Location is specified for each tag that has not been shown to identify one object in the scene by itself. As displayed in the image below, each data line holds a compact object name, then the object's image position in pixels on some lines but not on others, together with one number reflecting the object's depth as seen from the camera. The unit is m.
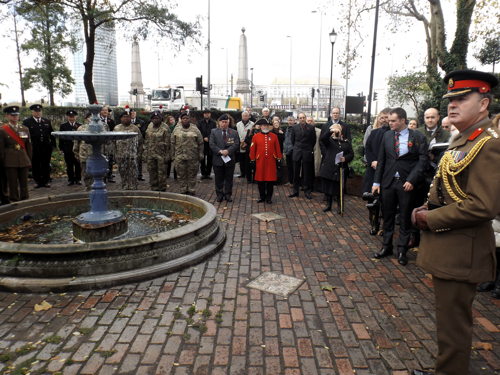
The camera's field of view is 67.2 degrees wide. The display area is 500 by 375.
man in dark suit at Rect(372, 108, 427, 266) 5.30
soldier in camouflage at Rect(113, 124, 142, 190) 8.98
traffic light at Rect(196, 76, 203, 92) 22.70
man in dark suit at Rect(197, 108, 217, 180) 11.90
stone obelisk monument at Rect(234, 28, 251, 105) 49.03
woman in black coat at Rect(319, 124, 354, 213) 7.96
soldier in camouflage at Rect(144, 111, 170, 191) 9.20
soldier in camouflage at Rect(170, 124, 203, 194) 9.02
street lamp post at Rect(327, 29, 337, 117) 21.55
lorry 36.25
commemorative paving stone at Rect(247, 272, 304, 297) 4.45
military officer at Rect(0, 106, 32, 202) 7.87
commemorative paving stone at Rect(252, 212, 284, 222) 7.56
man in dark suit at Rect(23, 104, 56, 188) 10.31
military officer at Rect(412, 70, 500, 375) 2.47
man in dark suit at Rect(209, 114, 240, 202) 9.03
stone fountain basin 4.32
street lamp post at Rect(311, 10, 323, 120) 55.75
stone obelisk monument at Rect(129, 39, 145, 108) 49.62
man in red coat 8.86
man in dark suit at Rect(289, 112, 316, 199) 9.50
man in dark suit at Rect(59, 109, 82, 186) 10.66
